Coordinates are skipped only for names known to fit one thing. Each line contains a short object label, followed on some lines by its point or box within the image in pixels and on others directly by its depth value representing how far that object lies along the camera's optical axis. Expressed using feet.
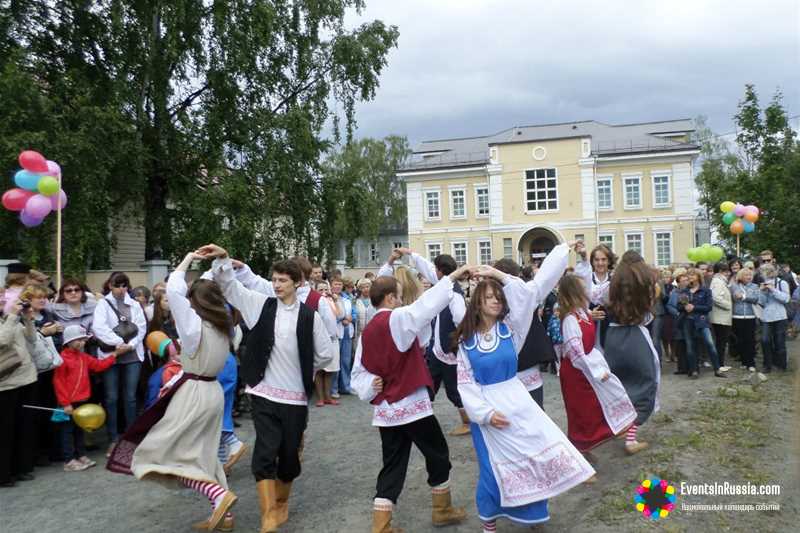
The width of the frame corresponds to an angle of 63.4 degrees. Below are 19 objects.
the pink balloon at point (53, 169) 31.12
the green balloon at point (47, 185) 30.14
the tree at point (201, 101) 51.47
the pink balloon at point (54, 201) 31.09
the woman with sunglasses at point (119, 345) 22.84
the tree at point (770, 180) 55.88
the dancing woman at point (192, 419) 14.93
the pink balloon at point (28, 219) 30.89
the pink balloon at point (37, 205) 30.42
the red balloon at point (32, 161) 29.54
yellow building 124.98
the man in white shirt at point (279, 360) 15.47
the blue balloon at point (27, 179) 29.99
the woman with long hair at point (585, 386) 18.61
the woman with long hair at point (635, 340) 19.66
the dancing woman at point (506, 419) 13.19
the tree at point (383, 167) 170.81
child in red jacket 21.79
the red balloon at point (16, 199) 30.30
